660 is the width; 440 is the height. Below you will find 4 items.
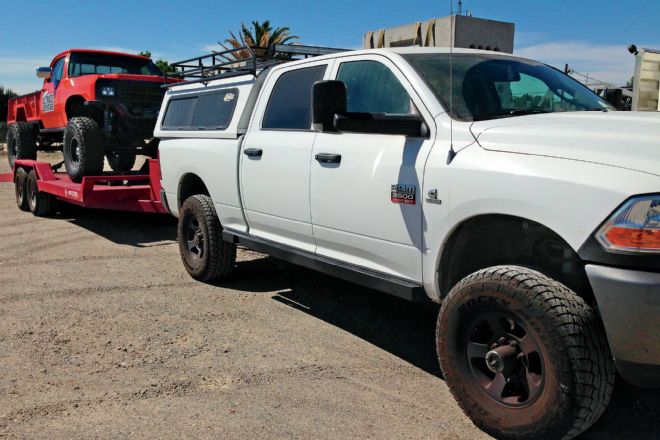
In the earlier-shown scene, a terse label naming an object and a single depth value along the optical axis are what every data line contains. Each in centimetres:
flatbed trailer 785
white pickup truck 262
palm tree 3288
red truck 854
